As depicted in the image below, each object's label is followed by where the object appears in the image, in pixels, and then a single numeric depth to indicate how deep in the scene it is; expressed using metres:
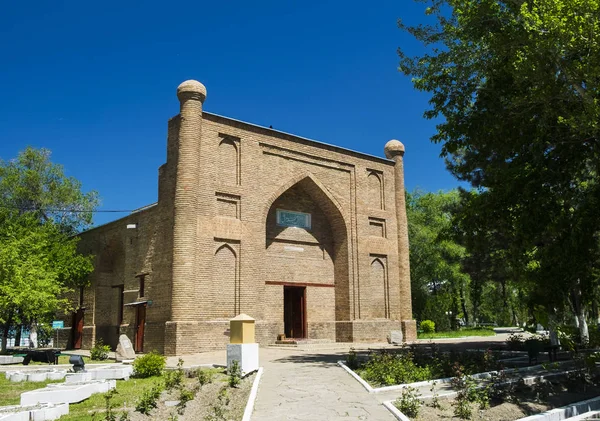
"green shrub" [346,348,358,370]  12.61
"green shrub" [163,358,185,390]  10.24
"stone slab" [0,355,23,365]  17.69
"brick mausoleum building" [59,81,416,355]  19.28
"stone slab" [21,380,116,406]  8.99
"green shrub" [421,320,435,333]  35.19
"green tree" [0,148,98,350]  20.81
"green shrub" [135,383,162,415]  8.30
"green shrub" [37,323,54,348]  28.02
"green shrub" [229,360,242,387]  10.29
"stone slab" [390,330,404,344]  22.88
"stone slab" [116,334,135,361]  16.72
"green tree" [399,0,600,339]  10.56
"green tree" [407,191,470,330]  39.59
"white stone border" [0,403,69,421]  7.36
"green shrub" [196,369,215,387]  10.56
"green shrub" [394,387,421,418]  7.93
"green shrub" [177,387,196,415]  8.53
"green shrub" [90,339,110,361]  17.67
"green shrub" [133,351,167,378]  12.66
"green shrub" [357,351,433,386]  10.38
